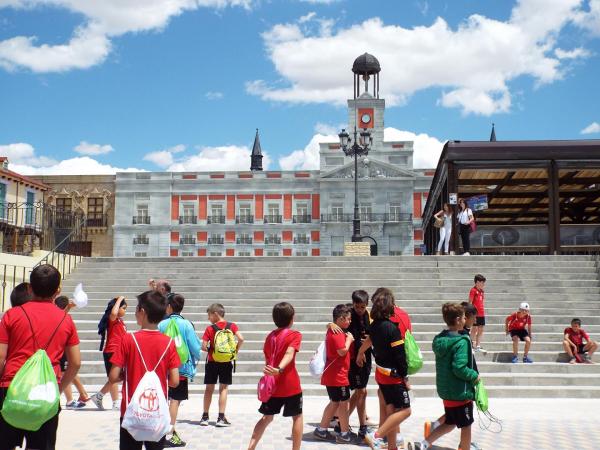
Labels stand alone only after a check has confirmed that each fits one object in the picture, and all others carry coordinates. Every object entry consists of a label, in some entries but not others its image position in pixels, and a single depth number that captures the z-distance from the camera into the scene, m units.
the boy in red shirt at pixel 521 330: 10.69
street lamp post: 27.59
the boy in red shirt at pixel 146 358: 4.25
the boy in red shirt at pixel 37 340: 3.90
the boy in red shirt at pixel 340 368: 6.45
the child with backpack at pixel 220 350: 7.08
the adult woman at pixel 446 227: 16.78
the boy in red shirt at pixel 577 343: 10.74
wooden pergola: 17.30
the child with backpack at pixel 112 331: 7.53
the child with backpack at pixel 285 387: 5.42
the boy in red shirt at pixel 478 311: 10.95
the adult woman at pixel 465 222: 16.23
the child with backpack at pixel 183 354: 6.32
